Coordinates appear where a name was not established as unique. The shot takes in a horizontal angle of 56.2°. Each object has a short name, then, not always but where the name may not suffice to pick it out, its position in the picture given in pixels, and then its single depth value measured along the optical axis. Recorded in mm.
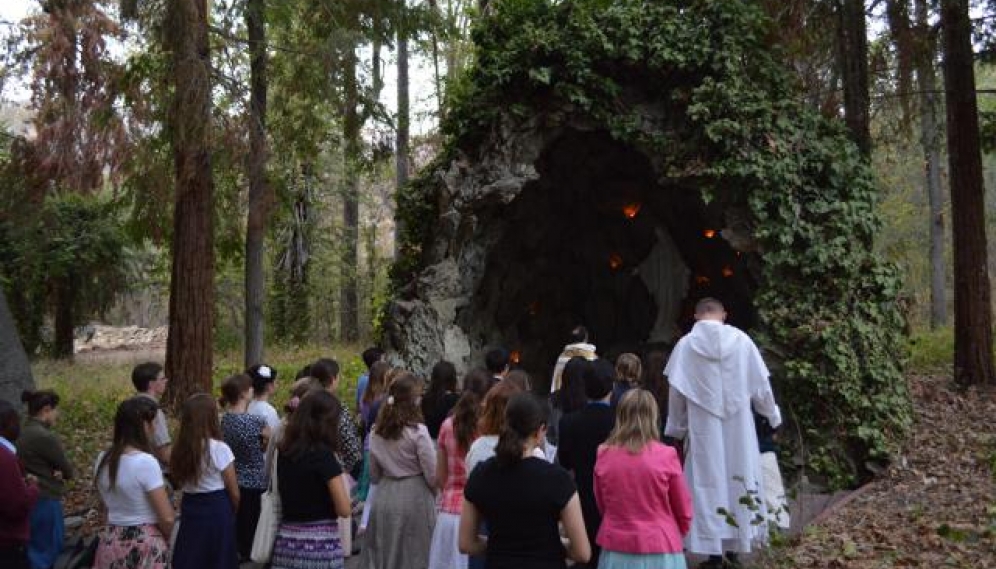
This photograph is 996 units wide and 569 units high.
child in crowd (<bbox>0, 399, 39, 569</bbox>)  5531
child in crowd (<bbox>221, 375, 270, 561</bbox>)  6672
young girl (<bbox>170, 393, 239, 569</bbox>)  5477
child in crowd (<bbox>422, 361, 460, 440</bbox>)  7168
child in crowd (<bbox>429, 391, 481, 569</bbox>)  5906
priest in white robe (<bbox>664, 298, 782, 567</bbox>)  7309
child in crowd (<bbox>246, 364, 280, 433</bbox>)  7086
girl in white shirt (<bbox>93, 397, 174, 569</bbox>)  5285
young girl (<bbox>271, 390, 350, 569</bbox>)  5023
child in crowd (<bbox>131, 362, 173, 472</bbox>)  6691
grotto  10492
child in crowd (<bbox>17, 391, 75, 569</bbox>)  6375
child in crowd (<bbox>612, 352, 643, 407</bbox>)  7488
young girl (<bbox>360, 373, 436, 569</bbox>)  6055
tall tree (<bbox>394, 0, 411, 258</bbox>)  23438
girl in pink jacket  4816
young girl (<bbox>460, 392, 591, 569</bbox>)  4145
